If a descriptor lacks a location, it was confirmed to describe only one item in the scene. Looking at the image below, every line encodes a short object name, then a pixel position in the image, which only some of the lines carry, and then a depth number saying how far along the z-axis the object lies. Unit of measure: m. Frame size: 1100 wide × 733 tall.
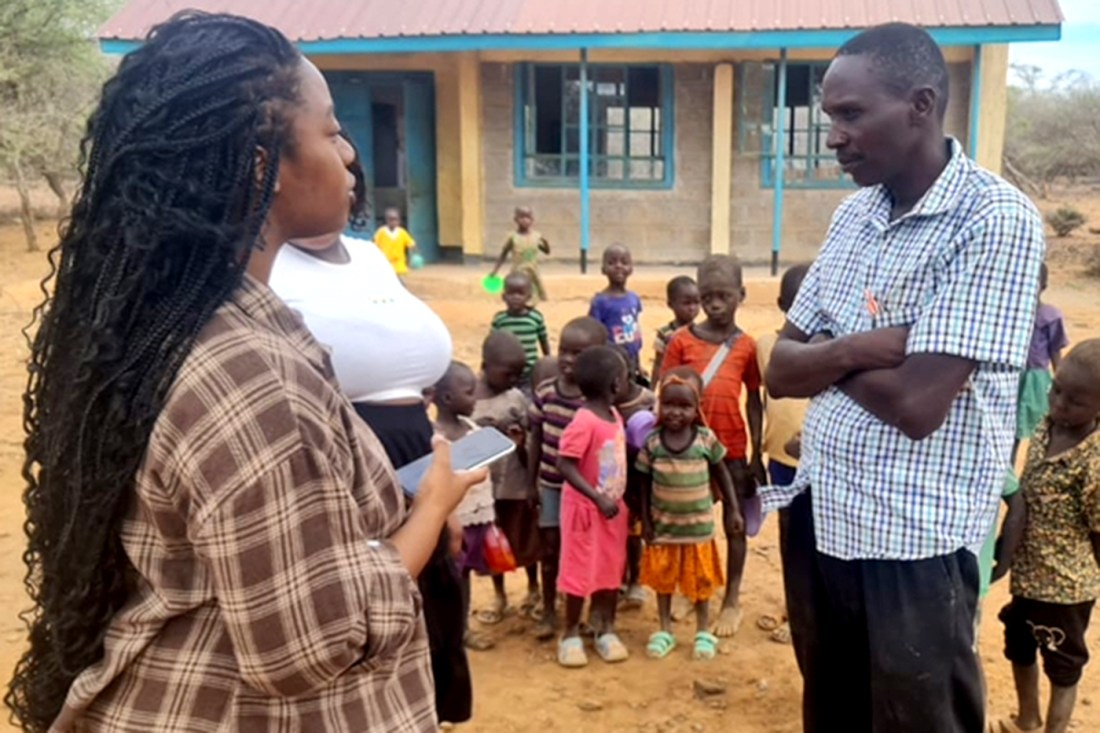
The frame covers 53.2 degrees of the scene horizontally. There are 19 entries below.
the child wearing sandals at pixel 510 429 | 4.26
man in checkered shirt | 2.13
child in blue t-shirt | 5.81
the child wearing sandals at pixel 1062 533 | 3.04
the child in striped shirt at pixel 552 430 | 4.10
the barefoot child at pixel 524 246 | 9.80
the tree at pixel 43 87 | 15.97
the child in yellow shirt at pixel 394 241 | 11.14
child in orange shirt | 4.29
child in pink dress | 3.88
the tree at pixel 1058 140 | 22.19
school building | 11.95
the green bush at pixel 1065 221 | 17.98
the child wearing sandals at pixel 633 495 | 4.17
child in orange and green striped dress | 3.92
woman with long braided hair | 1.35
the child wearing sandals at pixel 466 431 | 3.83
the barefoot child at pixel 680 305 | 4.96
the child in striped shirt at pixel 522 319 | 5.62
